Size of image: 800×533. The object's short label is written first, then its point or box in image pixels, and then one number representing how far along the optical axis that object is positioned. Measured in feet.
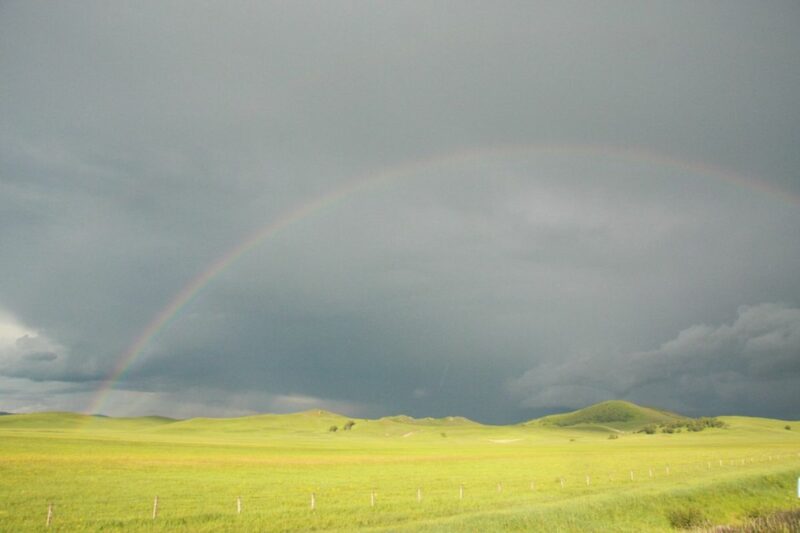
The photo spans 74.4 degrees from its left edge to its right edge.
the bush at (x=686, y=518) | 106.11
